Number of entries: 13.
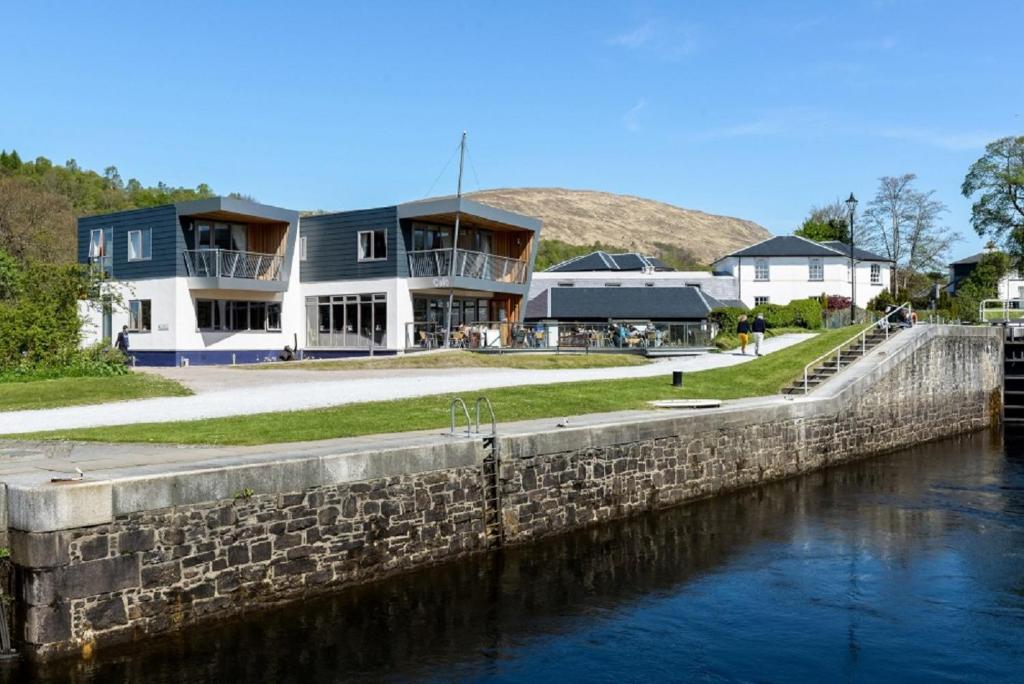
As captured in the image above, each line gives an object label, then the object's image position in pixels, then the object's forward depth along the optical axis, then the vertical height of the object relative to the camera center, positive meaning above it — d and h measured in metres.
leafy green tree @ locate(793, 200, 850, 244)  94.31 +10.68
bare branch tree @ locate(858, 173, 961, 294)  93.44 +9.26
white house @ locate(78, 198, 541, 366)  37.44 +2.73
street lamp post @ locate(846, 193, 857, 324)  38.97 +5.49
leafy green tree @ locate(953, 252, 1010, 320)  67.19 +4.23
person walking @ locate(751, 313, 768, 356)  35.38 +0.00
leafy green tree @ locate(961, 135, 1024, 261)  69.19 +10.61
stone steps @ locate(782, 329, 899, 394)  27.61 -1.13
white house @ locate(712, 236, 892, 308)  68.44 +4.44
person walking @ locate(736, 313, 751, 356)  35.73 -0.02
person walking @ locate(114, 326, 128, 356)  32.88 +0.06
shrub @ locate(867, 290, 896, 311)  59.97 +1.78
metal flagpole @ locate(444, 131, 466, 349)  36.16 +2.78
